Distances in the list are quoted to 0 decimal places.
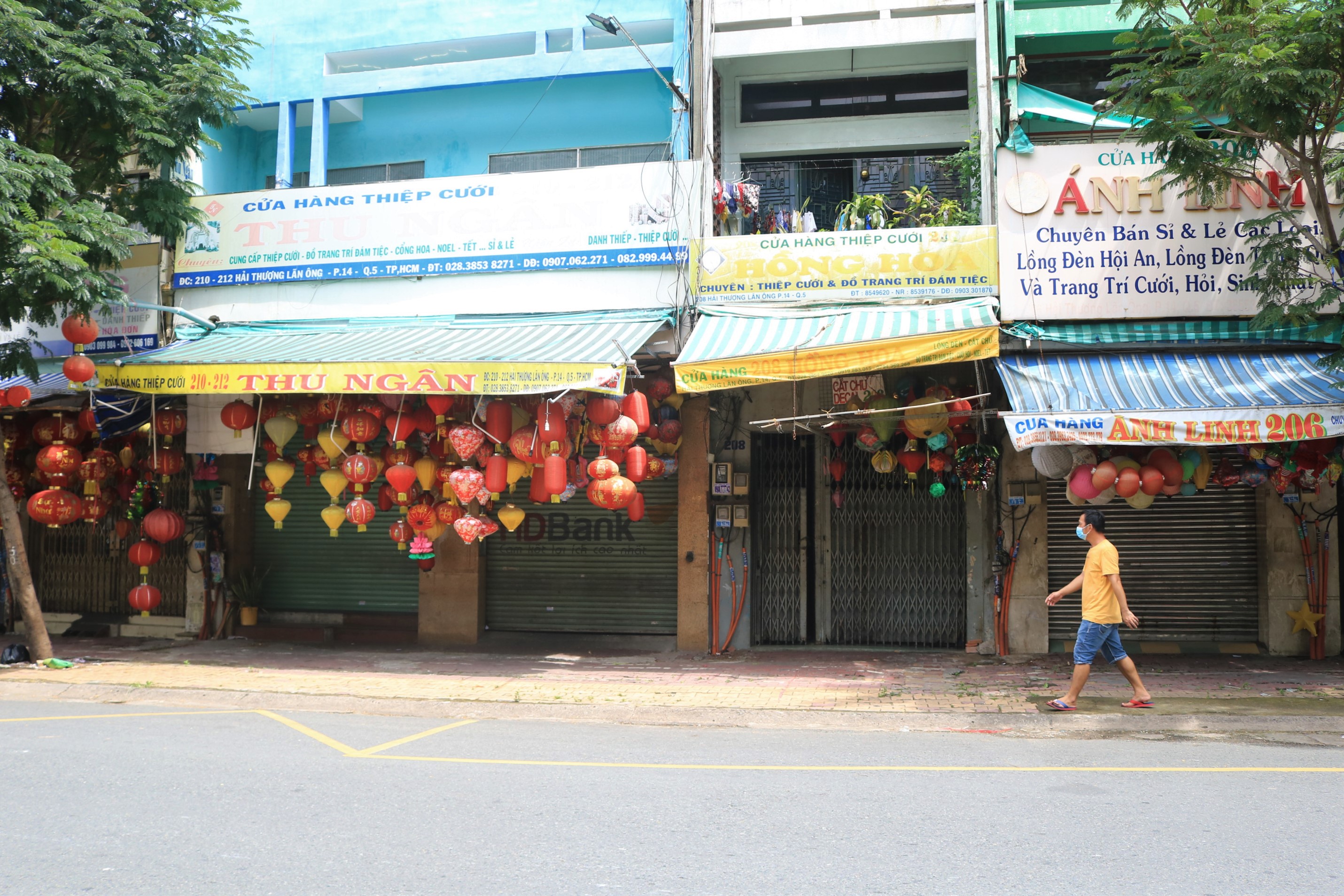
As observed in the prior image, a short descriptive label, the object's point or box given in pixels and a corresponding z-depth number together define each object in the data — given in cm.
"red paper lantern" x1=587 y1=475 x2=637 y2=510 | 990
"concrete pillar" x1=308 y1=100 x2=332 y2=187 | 1333
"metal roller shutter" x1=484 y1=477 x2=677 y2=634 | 1280
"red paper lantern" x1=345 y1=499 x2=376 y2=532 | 1046
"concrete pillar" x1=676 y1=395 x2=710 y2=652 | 1190
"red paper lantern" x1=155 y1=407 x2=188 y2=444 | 1187
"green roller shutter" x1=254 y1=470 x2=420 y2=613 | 1346
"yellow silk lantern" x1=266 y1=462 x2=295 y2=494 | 1092
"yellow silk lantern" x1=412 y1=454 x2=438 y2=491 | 1050
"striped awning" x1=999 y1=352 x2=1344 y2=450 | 857
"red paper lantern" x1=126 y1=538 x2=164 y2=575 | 1187
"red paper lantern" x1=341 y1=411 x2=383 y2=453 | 1032
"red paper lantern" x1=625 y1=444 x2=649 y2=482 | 1025
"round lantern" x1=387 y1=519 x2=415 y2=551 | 1054
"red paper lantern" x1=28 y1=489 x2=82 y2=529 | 1145
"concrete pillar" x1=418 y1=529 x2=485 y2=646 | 1284
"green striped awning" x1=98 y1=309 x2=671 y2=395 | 932
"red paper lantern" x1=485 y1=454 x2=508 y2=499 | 981
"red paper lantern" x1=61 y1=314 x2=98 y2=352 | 1093
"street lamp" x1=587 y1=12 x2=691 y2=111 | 1131
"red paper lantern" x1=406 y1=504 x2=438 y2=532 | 1046
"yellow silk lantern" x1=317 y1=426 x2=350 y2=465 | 1048
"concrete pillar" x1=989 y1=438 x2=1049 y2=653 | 1139
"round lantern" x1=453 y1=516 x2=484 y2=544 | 1017
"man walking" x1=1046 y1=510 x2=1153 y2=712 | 799
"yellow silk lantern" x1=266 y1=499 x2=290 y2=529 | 1092
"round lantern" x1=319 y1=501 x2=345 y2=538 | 1070
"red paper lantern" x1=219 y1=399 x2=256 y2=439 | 1091
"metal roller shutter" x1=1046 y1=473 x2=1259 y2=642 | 1137
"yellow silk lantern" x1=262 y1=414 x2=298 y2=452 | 1081
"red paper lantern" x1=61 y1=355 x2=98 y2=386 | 1053
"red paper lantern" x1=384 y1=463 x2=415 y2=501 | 1021
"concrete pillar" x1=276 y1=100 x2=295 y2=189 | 1352
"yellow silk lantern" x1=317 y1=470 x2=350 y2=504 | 1059
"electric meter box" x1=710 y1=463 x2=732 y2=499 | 1191
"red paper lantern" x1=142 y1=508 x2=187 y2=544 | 1166
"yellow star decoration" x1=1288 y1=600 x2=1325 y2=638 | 1082
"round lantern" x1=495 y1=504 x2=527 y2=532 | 1054
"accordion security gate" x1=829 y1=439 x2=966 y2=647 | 1198
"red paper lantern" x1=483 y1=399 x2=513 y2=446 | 1000
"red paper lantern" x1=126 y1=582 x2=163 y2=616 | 1173
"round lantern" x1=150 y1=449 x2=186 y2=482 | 1204
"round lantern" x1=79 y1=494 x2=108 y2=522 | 1205
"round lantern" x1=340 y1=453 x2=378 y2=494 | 1034
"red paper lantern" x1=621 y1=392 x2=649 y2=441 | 1027
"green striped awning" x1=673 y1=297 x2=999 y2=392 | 937
